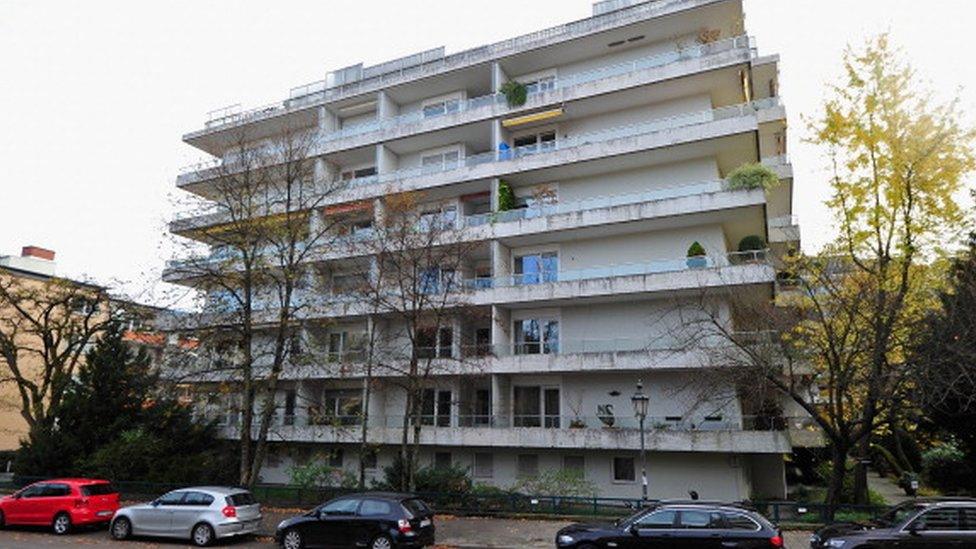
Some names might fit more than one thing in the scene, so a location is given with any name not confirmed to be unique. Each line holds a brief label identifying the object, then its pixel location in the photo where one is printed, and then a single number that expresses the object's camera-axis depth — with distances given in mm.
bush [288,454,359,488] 25125
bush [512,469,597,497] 23391
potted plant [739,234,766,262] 24959
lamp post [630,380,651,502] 20297
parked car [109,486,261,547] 16938
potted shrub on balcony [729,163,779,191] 24812
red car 18984
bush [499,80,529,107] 30484
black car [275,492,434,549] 15000
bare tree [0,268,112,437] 31734
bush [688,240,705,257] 25797
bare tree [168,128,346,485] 23875
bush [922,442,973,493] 25750
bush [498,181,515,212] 29998
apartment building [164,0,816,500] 25266
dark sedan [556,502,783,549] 12133
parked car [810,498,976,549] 12453
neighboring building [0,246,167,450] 32750
